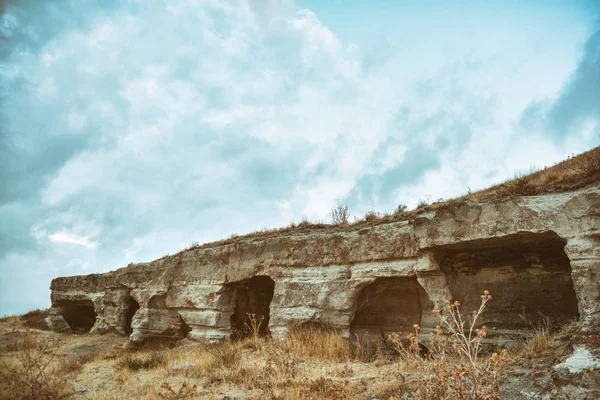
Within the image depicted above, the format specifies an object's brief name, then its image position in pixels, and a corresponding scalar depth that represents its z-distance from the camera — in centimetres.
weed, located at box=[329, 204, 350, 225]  1292
